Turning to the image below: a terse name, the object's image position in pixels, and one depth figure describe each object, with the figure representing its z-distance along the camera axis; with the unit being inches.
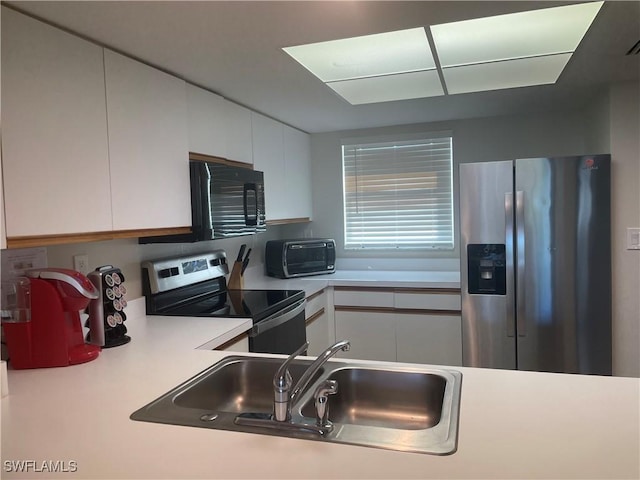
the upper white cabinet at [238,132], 100.1
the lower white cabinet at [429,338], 118.8
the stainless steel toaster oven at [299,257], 133.4
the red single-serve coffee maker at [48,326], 57.4
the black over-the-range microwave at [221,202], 85.6
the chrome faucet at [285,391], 40.4
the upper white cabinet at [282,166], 115.6
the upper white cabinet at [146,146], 67.6
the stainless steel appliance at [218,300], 86.4
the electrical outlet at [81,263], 74.5
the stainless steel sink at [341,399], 39.0
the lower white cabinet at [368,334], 124.6
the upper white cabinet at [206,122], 87.0
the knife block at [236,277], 118.6
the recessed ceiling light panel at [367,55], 72.2
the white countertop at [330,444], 32.4
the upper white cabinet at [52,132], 52.2
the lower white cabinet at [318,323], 116.3
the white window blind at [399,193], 139.9
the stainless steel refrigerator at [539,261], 97.2
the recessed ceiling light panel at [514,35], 64.9
